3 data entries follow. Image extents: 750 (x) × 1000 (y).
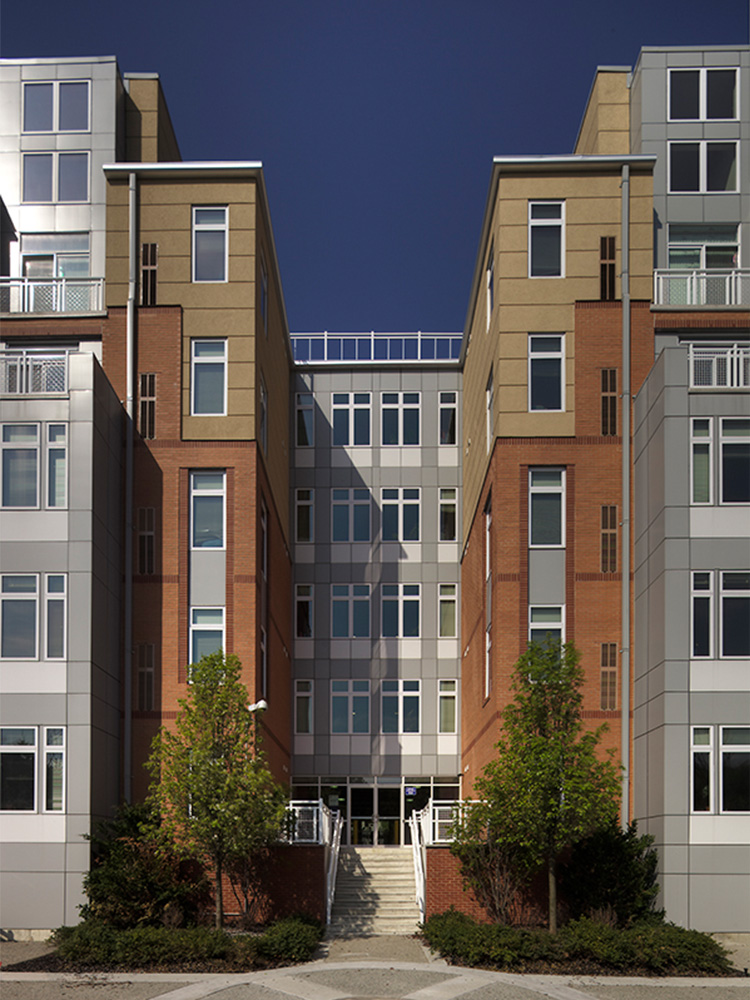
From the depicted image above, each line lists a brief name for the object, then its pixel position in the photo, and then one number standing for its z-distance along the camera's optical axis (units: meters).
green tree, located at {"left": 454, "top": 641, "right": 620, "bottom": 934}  19.53
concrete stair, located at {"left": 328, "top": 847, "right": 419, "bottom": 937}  22.20
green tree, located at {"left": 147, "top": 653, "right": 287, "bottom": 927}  19.78
